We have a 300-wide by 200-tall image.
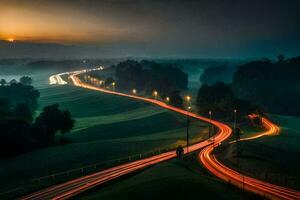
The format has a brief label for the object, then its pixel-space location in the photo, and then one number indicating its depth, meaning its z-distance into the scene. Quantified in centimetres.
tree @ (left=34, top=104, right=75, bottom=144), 10152
